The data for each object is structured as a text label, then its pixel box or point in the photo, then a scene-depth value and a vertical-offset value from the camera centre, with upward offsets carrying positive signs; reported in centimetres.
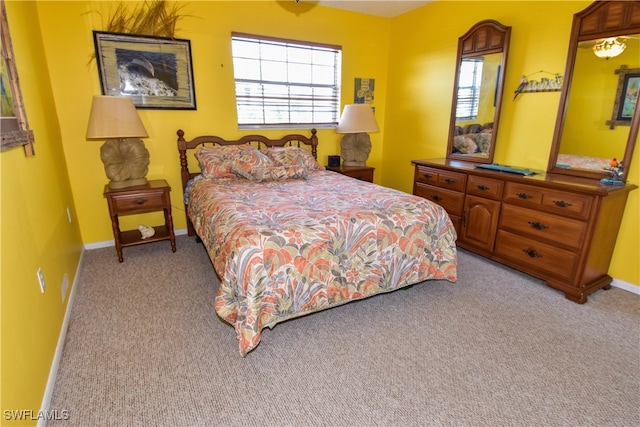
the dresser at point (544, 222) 234 -73
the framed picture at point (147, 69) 305 +48
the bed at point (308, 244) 179 -70
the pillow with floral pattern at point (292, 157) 339 -34
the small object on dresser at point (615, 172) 238 -32
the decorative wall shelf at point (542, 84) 273 +33
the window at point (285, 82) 366 +46
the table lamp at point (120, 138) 272 -14
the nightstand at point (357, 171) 397 -55
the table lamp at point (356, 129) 385 -6
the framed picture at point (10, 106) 154 +7
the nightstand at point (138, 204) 292 -71
